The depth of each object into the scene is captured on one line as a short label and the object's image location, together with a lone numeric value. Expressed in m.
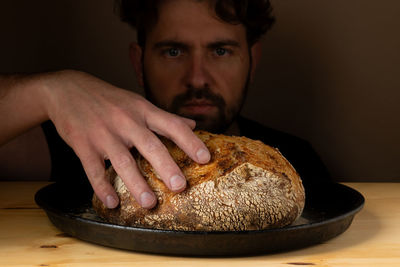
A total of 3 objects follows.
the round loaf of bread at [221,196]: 0.69
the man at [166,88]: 0.77
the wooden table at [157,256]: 0.61
